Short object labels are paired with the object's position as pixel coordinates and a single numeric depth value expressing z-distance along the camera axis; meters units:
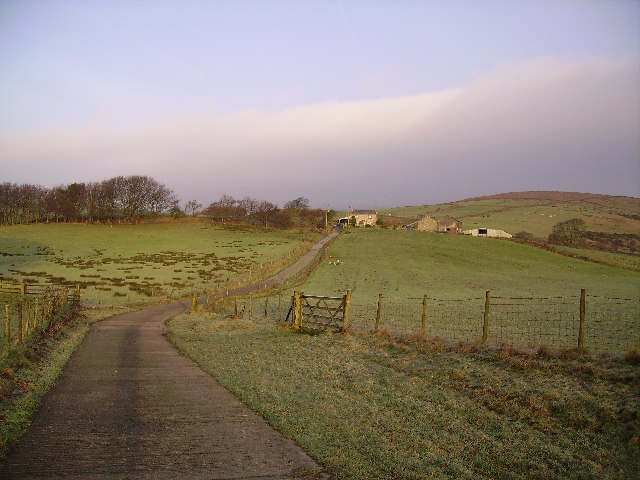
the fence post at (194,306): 30.63
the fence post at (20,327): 13.55
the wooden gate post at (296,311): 20.20
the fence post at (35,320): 16.20
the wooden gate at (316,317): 17.95
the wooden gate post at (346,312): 17.86
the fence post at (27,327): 14.95
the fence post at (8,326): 12.43
